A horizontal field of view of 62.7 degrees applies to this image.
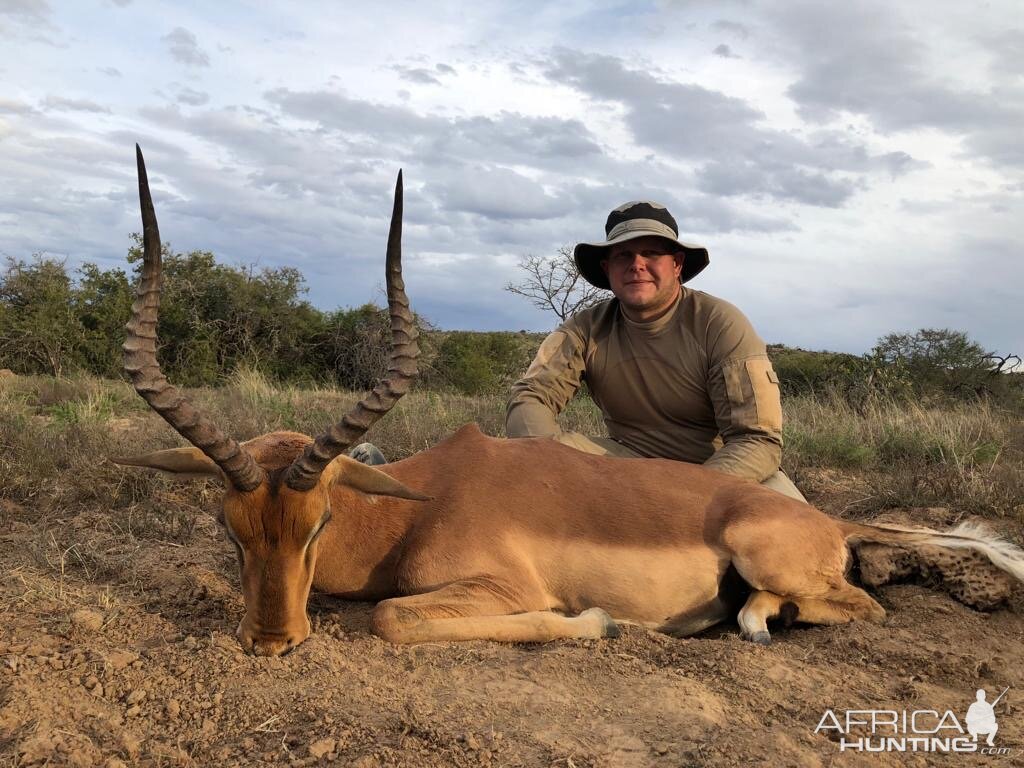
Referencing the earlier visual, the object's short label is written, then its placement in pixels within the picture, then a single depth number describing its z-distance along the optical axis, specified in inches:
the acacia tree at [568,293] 746.2
